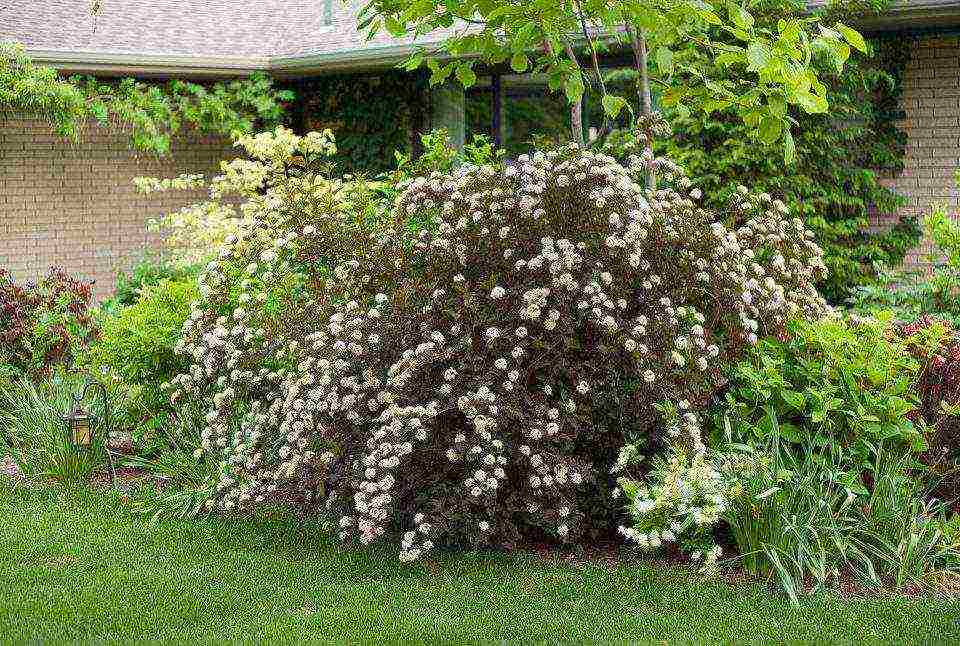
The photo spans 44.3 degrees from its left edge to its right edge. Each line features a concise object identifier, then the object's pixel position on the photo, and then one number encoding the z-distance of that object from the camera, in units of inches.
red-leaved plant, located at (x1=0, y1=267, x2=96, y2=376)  360.2
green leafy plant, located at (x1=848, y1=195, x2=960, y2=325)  307.9
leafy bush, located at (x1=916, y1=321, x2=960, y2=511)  219.9
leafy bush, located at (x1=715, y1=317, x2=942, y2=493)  213.2
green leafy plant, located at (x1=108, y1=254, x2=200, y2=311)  360.8
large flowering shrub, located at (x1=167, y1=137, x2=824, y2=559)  207.8
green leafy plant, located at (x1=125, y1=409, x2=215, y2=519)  245.8
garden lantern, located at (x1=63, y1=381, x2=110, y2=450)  275.9
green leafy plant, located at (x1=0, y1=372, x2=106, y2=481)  271.1
